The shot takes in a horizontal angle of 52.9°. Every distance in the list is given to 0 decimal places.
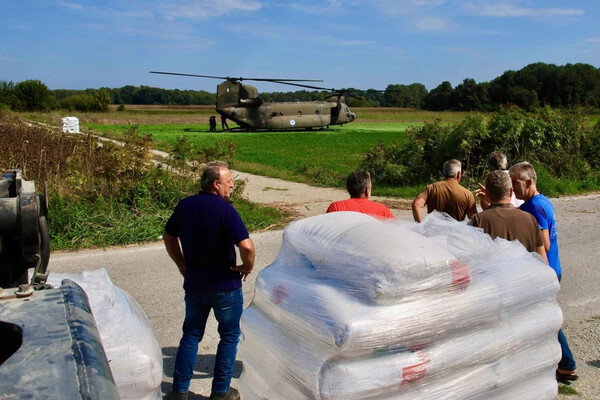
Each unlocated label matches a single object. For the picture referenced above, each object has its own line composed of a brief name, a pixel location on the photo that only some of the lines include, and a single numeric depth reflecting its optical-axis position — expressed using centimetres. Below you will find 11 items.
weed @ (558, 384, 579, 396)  464
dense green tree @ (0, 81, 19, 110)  6284
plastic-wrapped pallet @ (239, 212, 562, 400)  299
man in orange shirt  481
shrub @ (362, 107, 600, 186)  1535
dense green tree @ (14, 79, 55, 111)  6588
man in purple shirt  429
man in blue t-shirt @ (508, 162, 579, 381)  479
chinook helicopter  4081
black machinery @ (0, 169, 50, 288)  259
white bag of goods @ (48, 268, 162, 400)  326
